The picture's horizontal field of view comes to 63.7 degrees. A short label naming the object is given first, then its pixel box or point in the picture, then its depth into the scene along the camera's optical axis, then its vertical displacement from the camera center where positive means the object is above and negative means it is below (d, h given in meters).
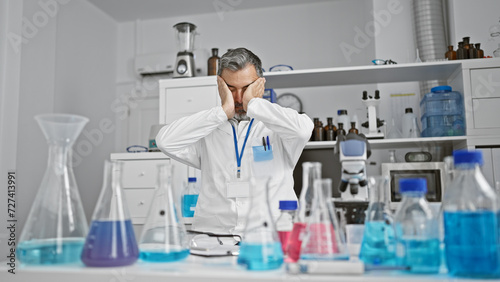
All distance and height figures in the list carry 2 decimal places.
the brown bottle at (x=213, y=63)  2.99 +0.87
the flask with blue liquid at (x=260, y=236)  0.68 -0.10
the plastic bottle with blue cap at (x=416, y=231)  0.64 -0.09
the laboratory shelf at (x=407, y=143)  2.47 +0.22
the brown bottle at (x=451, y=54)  2.59 +0.79
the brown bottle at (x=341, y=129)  2.68 +0.33
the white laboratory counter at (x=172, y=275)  0.61 -0.15
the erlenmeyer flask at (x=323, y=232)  0.68 -0.09
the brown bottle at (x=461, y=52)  2.55 +0.79
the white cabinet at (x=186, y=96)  2.89 +0.61
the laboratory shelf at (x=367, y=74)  2.58 +0.71
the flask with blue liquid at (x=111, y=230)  0.69 -0.08
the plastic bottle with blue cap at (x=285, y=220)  0.89 -0.09
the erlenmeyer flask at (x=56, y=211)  0.71 -0.05
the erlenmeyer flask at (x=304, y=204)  0.75 -0.05
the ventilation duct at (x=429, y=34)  2.82 +1.01
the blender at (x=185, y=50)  3.09 +1.06
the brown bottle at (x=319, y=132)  2.72 +0.31
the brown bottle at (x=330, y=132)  2.71 +0.31
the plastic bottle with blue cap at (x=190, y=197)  2.66 -0.11
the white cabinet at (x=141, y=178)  2.83 +0.02
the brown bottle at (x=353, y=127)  2.60 +0.33
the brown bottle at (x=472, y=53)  2.54 +0.78
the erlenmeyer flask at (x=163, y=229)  0.75 -0.09
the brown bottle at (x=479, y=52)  2.54 +0.78
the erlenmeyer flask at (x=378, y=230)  0.68 -0.09
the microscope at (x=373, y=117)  2.58 +0.40
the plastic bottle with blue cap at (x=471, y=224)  0.60 -0.07
